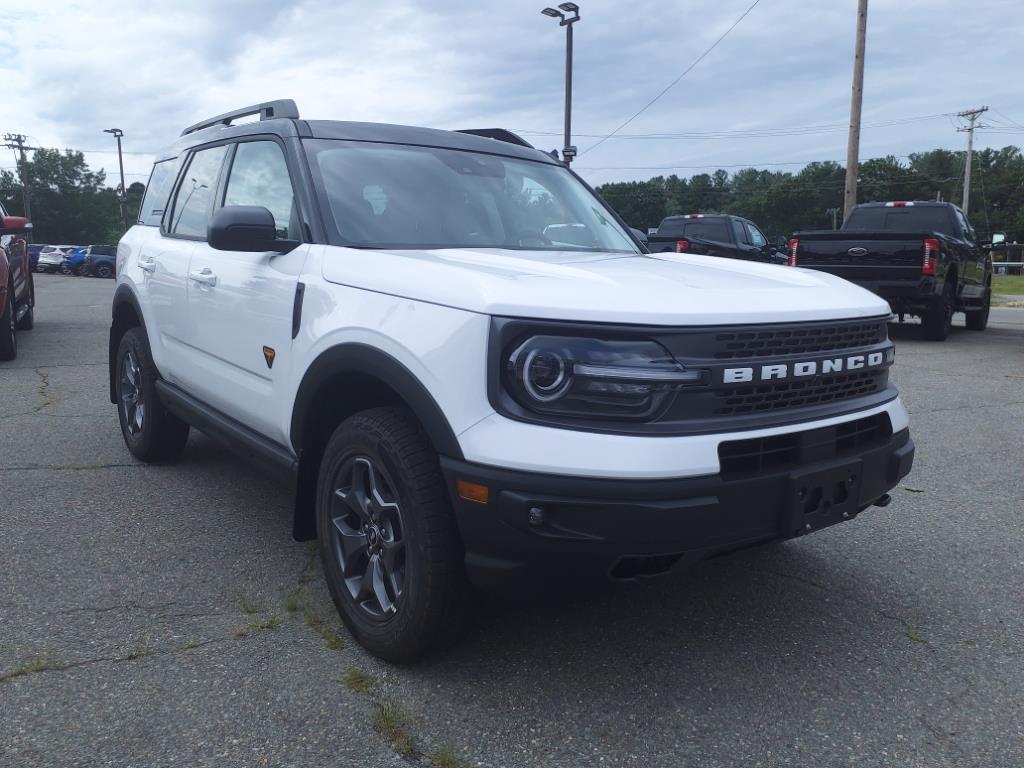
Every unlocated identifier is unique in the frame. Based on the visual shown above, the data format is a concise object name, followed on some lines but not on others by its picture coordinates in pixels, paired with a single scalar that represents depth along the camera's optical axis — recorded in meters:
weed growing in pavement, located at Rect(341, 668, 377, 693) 2.75
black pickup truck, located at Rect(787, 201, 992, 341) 11.34
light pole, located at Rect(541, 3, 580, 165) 23.03
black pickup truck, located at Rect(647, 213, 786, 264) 17.14
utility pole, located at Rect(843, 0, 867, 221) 20.50
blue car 47.50
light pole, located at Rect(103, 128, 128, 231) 68.94
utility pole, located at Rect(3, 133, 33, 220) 77.94
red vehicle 8.93
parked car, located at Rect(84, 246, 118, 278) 45.66
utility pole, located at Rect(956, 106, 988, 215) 64.69
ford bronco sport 2.39
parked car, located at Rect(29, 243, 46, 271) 50.31
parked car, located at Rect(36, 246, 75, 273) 48.94
